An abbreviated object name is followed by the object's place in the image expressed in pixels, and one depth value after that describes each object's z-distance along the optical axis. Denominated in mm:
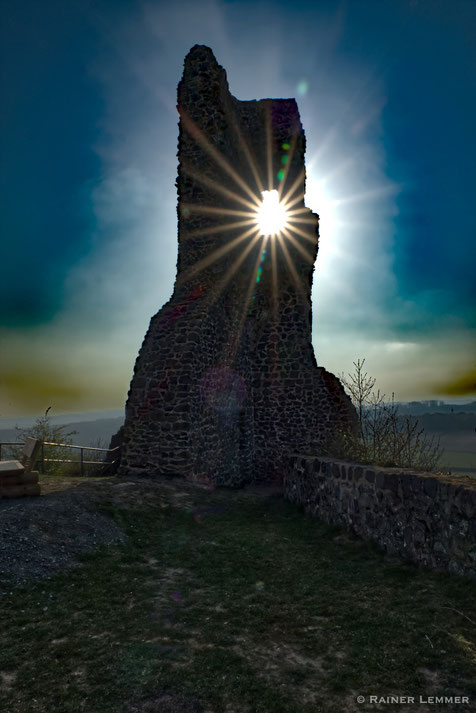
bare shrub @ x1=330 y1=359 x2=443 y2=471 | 9320
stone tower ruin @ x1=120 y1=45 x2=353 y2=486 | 11547
